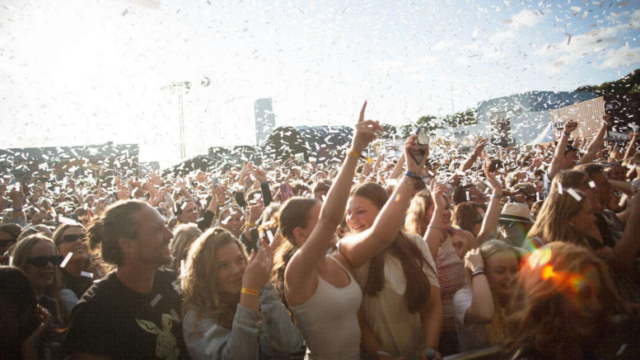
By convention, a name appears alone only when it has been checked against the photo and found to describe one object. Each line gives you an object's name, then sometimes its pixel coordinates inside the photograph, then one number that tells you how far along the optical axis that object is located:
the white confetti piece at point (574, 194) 2.93
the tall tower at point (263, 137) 26.49
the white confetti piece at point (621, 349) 2.15
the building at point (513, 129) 24.48
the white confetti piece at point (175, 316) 2.54
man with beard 2.15
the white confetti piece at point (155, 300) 2.52
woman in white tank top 1.99
